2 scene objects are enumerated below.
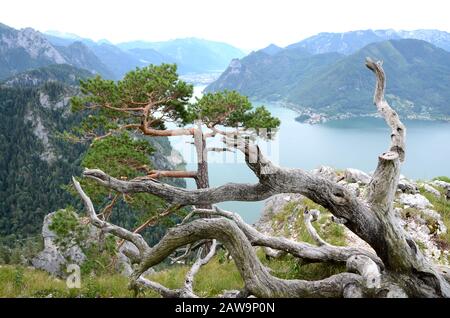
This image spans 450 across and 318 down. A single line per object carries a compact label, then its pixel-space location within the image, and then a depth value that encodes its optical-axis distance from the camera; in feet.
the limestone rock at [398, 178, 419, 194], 32.85
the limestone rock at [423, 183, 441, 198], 33.42
